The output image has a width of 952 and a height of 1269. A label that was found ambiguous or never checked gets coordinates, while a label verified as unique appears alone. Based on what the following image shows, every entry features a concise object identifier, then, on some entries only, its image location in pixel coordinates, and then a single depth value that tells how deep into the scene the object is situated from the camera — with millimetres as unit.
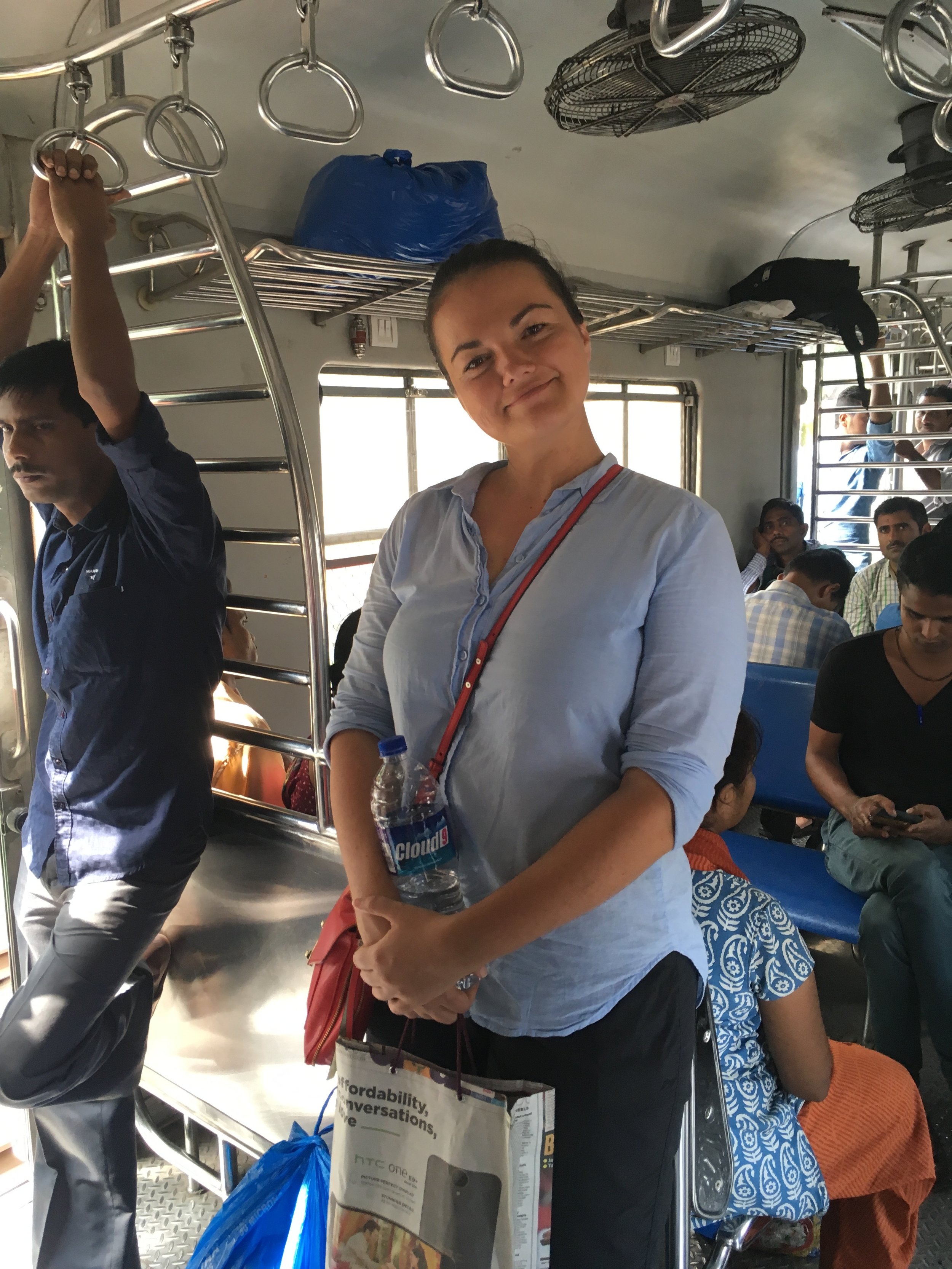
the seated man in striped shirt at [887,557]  4082
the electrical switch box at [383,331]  3531
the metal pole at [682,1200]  1195
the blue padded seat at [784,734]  2900
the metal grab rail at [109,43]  1337
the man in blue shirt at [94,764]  1710
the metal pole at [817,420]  5523
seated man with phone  2223
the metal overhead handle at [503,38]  1113
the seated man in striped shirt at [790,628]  3338
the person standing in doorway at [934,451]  4996
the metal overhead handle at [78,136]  1445
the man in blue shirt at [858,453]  5438
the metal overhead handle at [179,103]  1371
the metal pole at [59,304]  1981
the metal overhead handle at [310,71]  1242
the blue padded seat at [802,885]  2354
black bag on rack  4973
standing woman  1026
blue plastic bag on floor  1456
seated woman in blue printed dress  1362
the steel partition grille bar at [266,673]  1848
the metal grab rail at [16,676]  2096
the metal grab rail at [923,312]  4090
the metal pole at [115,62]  1587
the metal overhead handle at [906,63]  1053
